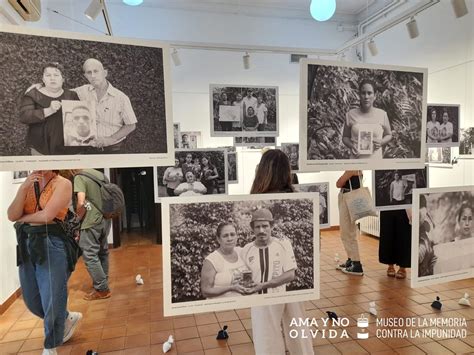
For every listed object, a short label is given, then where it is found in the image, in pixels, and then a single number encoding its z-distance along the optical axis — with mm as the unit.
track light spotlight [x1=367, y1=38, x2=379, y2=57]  2992
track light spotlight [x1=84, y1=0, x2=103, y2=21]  2111
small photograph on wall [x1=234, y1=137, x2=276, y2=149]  2874
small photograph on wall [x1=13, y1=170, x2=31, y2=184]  1163
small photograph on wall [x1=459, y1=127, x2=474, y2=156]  3285
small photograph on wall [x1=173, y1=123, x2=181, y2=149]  4555
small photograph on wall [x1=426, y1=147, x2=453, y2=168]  3524
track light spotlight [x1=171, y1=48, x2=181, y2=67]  2879
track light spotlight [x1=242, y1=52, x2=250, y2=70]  3004
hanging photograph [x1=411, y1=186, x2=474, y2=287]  1282
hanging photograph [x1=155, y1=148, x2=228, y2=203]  1781
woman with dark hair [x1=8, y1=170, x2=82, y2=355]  1109
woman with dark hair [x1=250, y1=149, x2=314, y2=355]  1325
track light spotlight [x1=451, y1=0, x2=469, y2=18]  1818
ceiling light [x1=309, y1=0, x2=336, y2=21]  2617
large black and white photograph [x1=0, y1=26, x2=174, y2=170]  845
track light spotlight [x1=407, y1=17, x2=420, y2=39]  2363
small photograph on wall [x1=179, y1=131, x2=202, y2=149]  4852
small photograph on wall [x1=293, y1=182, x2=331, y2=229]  2057
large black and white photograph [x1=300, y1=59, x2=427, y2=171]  1181
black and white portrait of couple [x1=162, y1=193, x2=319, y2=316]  1005
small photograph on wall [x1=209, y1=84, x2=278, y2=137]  2113
